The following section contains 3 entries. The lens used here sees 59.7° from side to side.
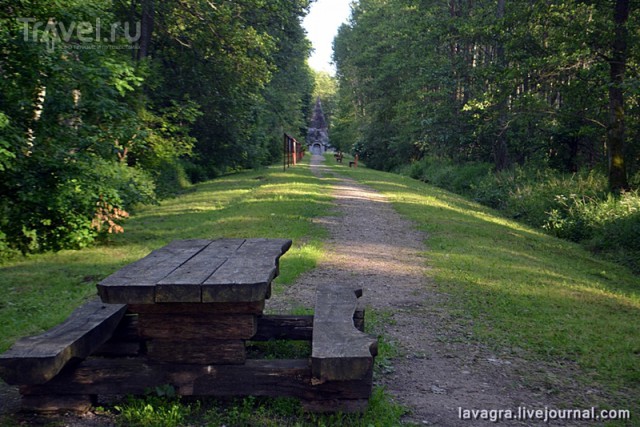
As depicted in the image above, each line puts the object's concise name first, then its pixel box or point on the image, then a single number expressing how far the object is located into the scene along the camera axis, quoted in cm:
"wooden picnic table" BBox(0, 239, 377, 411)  364
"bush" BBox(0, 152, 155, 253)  902
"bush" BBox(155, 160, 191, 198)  2342
